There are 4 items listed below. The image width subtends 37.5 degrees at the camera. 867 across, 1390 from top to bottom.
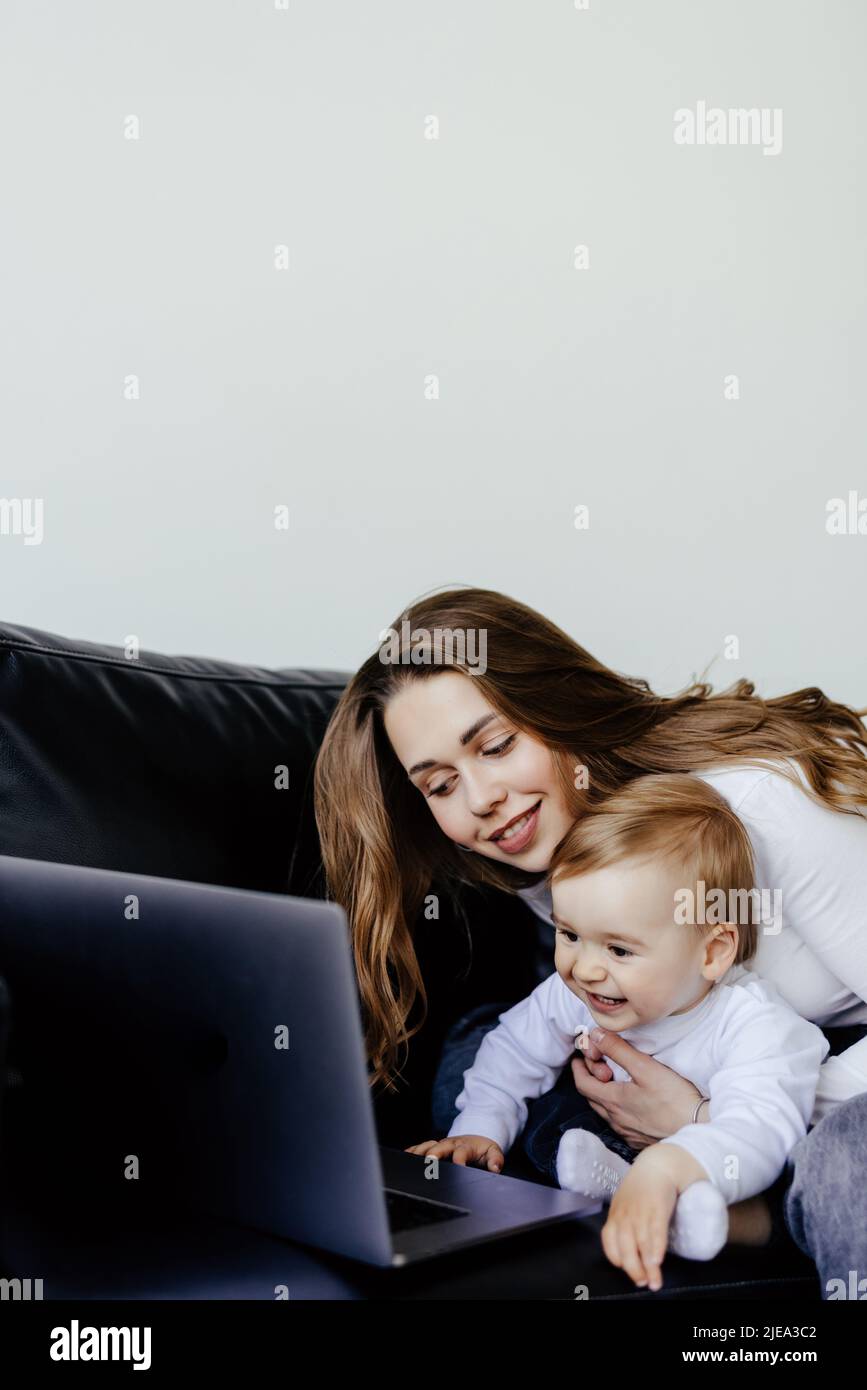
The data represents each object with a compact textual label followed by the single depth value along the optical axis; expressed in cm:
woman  146
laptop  91
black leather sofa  145
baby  125
